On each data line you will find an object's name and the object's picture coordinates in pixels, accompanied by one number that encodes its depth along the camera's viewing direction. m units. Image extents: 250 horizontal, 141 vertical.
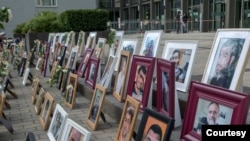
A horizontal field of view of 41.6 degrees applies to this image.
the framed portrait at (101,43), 6.34
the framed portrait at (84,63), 6.26
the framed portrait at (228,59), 2.83
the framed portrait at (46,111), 4.33
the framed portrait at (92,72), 5.48
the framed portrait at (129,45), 5.20
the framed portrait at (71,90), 5.20
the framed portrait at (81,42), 8.34
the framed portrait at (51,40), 9.15
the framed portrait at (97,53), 5.84
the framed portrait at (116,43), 5.95
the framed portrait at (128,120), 3.05
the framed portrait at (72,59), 6.83
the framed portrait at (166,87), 3.29
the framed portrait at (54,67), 7.34
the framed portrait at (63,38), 8.87
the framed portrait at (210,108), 2.34
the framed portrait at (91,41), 7.61
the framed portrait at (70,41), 8.22
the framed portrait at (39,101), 5.10
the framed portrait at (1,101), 4.30
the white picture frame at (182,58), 3.76
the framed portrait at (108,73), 4.96
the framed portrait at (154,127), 2.38
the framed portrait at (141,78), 3.77
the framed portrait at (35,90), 5.80
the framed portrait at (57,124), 3.50
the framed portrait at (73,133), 2.93
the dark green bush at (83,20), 12.97
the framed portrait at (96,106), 4.16
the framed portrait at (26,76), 7.66
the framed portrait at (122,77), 4.45
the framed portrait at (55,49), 8.27
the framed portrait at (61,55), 7.34
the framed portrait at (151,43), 4.57
